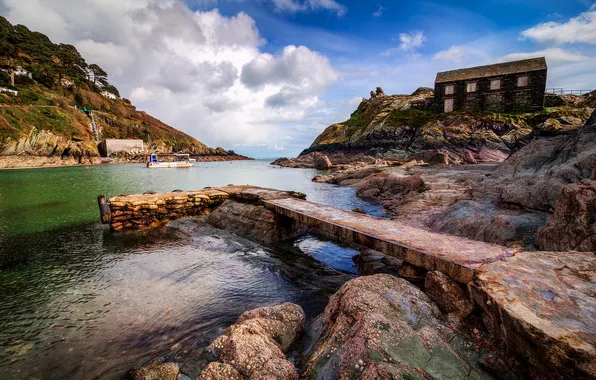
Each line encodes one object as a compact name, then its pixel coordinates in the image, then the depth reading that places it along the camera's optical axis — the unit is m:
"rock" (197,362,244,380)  3.62
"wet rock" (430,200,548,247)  8.67
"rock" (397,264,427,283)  5.88
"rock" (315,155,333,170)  67.19
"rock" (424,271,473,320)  4.45
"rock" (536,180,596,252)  5.93
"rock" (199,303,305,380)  3.69
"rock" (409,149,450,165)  40.38
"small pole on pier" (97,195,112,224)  13.40
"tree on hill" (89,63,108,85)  132.90
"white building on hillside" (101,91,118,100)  134.62
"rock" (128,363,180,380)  4.18
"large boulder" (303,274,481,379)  3.29
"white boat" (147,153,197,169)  78.31
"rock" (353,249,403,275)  8.16
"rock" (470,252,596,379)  2.74
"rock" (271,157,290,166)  91.56
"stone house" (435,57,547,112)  52.09
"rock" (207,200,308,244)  12.27
